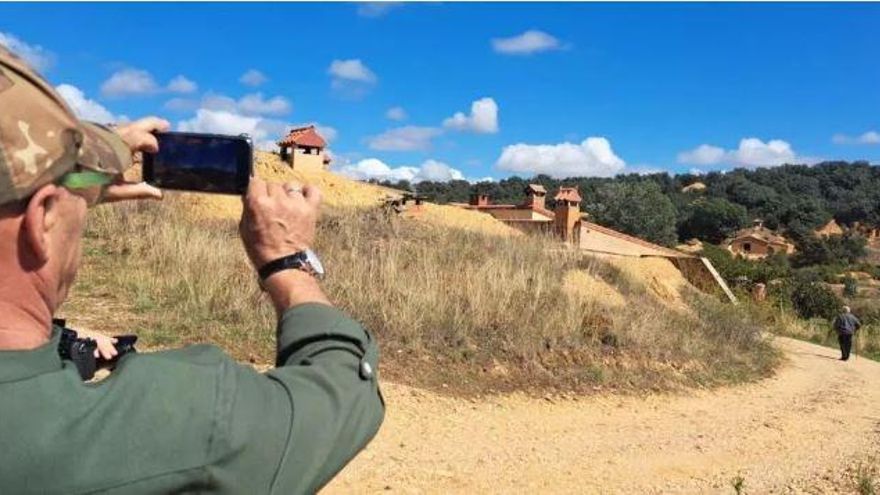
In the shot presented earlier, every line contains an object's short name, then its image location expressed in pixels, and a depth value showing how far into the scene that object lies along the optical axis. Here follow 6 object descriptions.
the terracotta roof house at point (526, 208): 43.16
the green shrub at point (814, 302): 31.12
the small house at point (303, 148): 35.28
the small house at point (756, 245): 83.94
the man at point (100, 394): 1.00
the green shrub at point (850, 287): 55.79
